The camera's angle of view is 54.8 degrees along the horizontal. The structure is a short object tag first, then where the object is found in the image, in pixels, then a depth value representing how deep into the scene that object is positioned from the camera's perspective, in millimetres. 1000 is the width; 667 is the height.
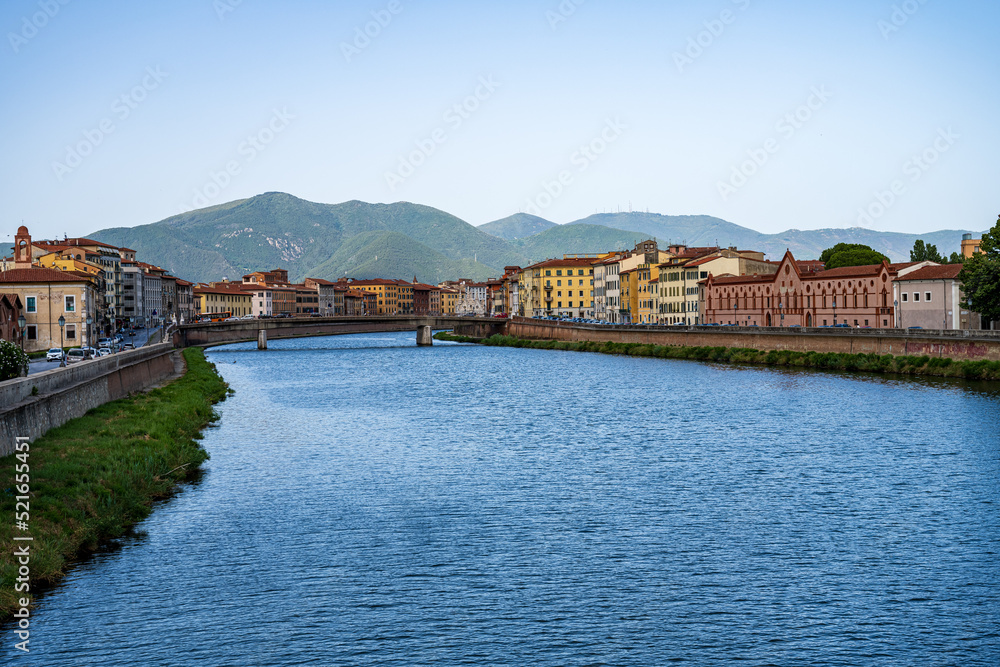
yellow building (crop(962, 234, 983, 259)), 107594
